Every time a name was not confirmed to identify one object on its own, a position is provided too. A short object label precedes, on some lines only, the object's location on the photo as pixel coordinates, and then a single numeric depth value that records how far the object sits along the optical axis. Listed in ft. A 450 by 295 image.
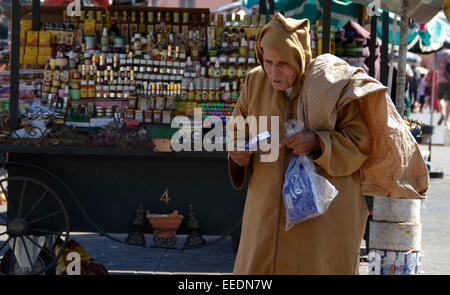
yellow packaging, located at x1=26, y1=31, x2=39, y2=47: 35.71
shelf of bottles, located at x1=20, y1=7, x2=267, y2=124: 35.22
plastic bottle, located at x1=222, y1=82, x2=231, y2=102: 35.51
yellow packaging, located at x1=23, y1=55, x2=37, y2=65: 35.47
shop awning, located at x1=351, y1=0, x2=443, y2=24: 34.12
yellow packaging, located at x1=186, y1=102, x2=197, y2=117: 35.31
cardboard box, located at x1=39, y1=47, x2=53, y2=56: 35.73
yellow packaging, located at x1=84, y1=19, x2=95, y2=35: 36.76
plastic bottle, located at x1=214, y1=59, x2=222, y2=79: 35.87
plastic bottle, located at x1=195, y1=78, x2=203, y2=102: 35.60
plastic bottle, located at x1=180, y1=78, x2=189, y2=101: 35.62
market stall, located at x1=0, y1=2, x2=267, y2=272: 32.00
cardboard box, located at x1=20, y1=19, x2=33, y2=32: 37.14
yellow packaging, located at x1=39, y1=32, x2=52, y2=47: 35.82
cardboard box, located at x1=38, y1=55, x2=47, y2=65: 35.60
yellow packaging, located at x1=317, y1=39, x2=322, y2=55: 34.83
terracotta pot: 32.42
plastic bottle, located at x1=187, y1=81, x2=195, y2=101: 35.53
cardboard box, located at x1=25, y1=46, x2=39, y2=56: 35.53
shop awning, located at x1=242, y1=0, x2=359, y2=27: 63.42
